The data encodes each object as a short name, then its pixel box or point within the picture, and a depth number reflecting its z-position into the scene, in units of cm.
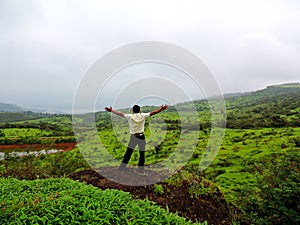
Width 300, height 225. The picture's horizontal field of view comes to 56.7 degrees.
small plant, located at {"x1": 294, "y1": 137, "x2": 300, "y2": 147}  1863
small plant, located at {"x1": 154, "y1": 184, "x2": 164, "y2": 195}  648
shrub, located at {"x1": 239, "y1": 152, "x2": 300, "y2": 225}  452
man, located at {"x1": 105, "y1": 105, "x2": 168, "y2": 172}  694
